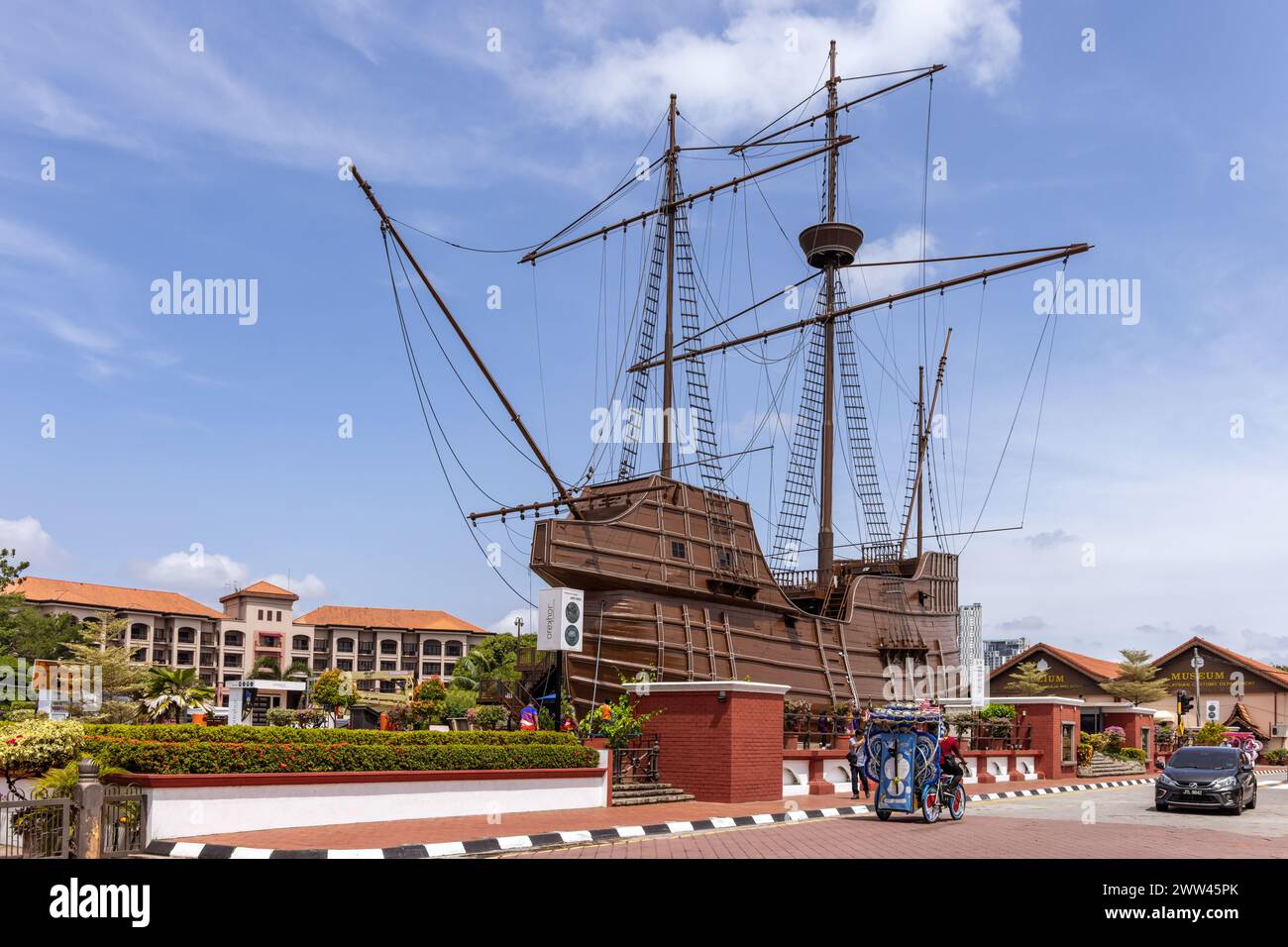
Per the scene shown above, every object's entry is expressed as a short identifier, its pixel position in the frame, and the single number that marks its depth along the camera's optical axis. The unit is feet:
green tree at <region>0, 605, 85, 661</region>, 199.62
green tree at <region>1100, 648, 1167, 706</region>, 187.01
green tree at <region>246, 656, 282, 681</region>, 304.09
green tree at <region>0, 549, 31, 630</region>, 167.94
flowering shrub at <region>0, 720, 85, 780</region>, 48.96
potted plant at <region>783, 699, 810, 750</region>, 84.99
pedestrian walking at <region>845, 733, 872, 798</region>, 67.15
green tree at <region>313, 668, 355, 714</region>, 240.94
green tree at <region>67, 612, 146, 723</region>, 184.96
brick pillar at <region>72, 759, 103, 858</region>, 38.99
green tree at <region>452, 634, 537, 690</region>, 232.73
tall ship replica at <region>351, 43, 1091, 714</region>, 95.96
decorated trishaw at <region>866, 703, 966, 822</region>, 56.95
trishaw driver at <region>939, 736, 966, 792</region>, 58.39
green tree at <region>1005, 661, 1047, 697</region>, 193.41
